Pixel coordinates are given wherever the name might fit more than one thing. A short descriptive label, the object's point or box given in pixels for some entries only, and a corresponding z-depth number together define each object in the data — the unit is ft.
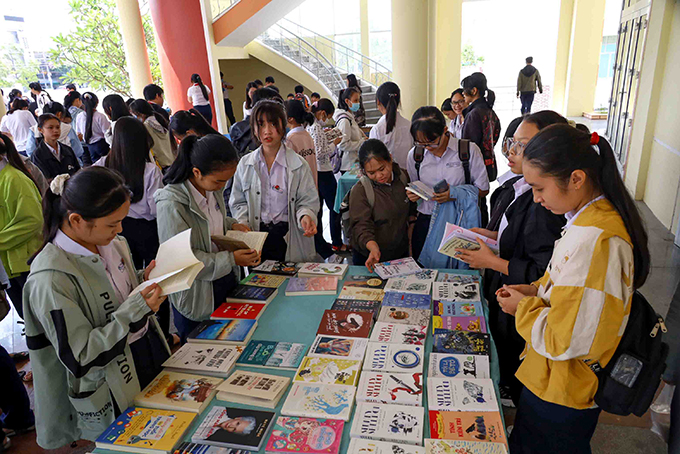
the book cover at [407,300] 6.11
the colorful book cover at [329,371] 4.67
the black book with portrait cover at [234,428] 3.95
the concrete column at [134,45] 32.45
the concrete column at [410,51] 24.00
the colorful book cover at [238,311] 6.06
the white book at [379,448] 3.75
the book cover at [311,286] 6.70
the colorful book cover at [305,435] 3.86
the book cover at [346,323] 5.53
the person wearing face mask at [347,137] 14.82
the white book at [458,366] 4.65
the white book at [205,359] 4.96
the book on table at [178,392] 4.44
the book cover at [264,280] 7.06
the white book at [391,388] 4.32
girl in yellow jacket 3.74
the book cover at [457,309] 5.82
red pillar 30.27
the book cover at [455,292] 6.23
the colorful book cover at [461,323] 5.48
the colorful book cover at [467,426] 3.86
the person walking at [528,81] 34.01
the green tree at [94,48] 37.24
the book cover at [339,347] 5.07
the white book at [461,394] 4.20
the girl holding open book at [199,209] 6.10
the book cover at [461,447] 3.71
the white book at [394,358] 4.78
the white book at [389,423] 3.90
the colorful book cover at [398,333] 5.27
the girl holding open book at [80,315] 4.22
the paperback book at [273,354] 5.06
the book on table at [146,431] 3.99
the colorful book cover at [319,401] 4.23
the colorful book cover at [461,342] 5.03
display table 4.89
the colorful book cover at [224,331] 5.54
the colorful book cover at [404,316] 5.69
